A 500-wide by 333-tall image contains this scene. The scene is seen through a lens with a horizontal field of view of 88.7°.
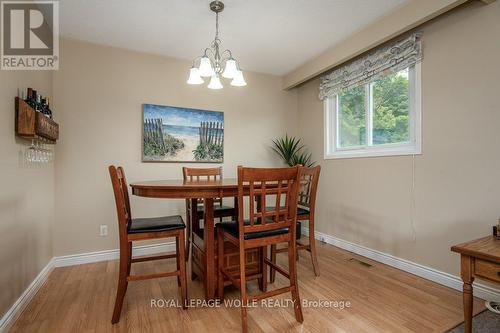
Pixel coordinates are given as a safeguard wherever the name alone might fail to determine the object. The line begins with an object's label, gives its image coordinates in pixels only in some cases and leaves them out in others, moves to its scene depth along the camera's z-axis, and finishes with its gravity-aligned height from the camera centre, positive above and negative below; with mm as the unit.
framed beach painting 2910 +379
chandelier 1970 +754
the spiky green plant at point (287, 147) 3572 +266
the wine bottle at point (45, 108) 2100 +492
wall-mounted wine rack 1720 +315
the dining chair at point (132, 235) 1578 -443
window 2352 +515
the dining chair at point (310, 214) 2179 -432
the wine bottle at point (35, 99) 1915 +512
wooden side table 1255 -508
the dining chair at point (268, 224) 1459 -358
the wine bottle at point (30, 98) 1842 +496
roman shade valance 2271 +1031
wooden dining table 1537 -177
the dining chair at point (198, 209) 2215 -390
